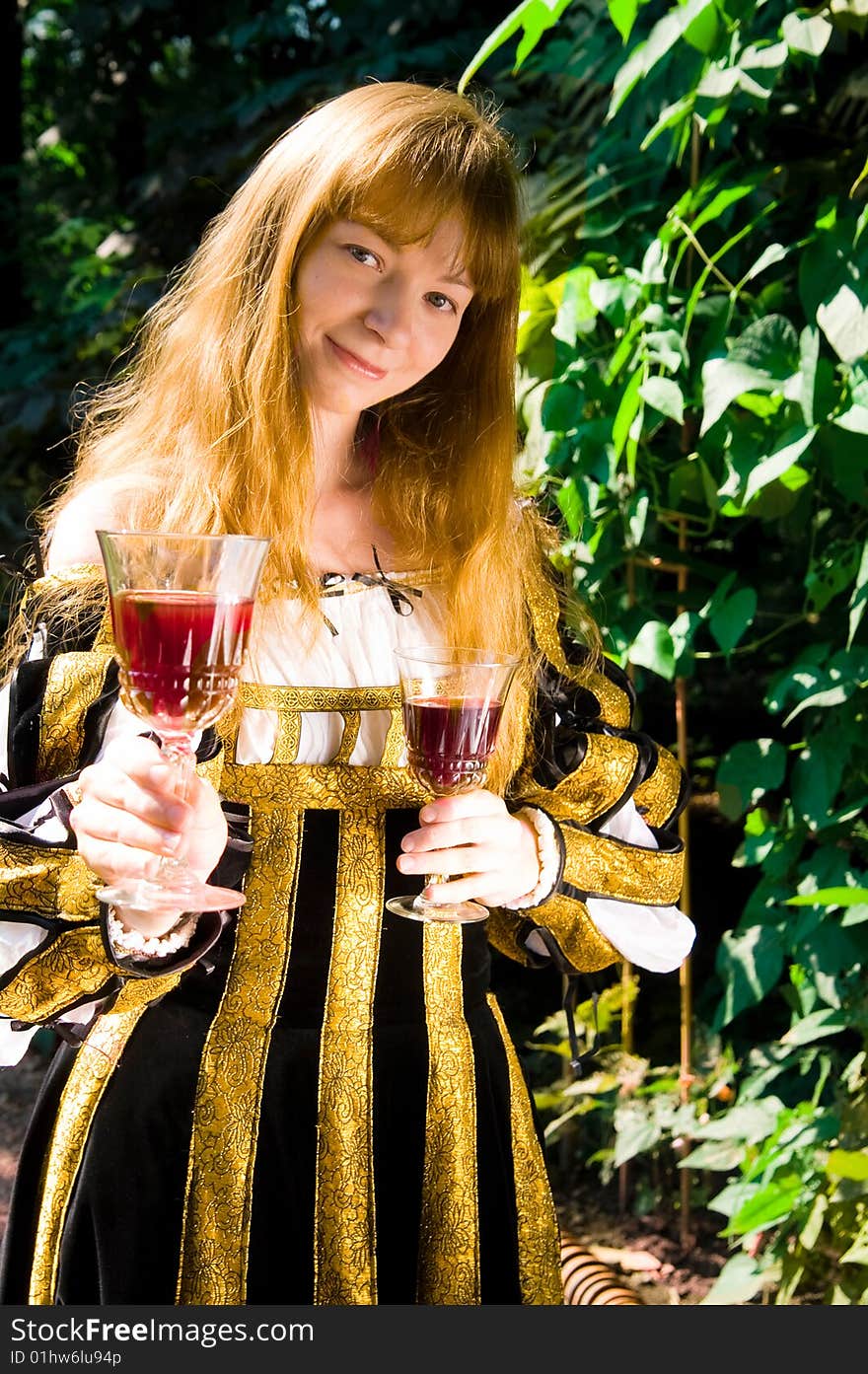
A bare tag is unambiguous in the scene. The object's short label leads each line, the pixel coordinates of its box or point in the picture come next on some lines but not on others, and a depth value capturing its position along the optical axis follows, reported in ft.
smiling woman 4.56
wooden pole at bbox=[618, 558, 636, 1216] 9.30
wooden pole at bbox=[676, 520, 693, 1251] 8.37
